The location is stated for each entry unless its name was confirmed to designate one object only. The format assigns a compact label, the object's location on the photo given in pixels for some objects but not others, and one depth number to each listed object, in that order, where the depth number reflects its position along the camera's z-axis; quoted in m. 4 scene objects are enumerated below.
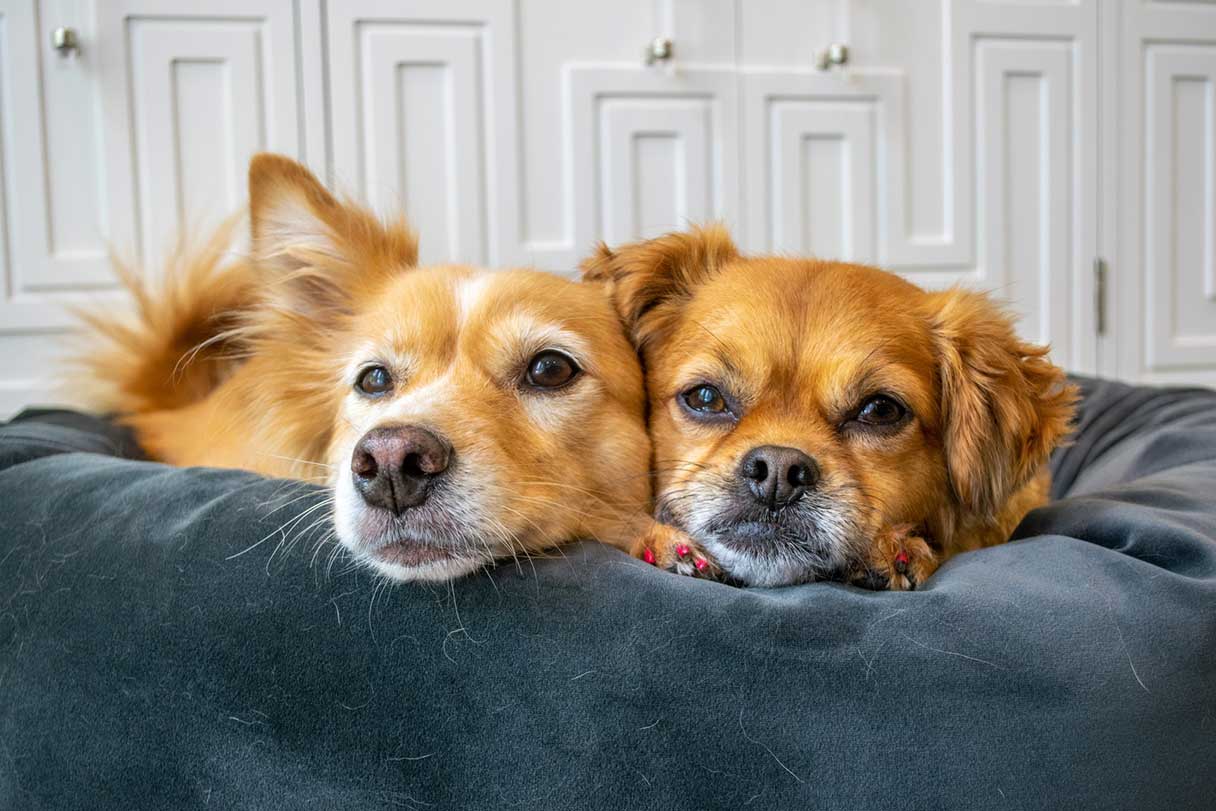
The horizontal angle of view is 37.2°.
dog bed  0.70
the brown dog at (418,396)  0.78
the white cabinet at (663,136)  1.23
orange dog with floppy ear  0.80
